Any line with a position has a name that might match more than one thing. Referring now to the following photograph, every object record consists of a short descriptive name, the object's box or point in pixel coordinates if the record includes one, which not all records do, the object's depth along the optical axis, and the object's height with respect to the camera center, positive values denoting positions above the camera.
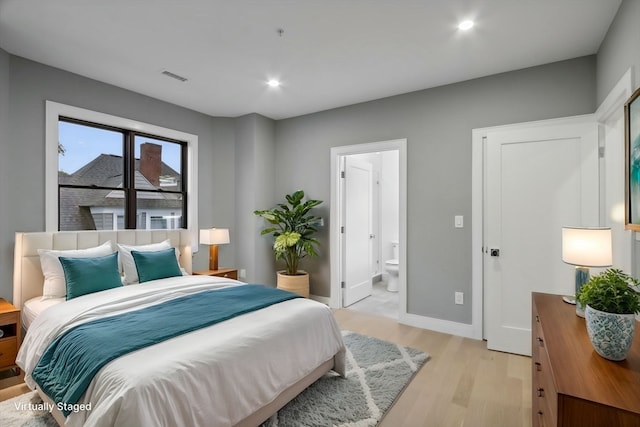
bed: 1.41 -0.75
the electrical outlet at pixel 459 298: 3.37 -0.88
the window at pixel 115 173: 3.20 +0.46
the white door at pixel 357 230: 4.45 -0.25
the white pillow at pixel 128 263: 3.10 -0.48
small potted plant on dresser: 1.12 -0.36
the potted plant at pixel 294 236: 4.15 -0.29
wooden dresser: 0.88 -0.52
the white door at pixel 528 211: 2.75 +0.02
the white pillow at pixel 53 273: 2.70 -0.50
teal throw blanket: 1.57 -0.66
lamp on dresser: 1.74 -0.20
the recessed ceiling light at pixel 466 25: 2.35 +1.40
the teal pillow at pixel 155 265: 3.06 -0.50
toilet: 5.25 -1.01
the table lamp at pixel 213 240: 4.06 -0.33
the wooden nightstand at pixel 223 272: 3.97 -0.74
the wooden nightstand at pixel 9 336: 2.38 -0.92
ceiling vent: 3.18 +1.40
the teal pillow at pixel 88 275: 2.60 -0.51
